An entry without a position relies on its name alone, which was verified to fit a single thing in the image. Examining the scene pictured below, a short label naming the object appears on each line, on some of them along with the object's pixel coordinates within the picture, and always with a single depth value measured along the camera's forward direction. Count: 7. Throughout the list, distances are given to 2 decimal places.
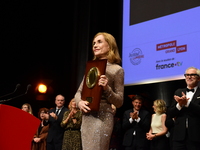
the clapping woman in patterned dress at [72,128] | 5.64
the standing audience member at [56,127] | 6.09
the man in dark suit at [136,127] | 5.31
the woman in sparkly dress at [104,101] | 2.23
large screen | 5.07
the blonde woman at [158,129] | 5.14
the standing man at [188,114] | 3.61
